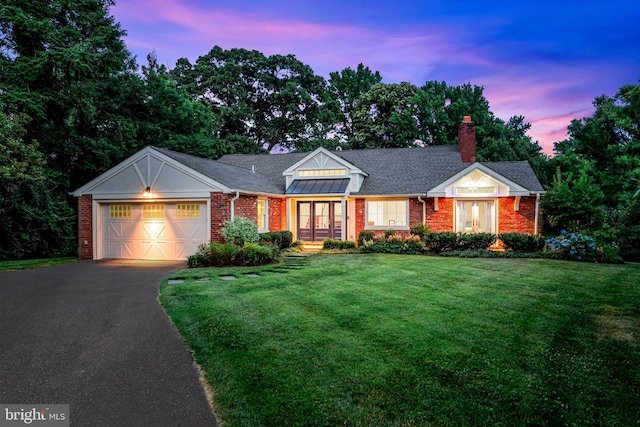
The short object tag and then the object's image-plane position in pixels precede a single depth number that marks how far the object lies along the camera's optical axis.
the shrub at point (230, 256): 12.77
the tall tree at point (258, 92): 36.25
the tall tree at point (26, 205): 15.22
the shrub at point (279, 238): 15.79
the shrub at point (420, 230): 16.64
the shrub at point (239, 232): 14.22
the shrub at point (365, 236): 17.42
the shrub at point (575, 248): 13.46
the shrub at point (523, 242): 14.98
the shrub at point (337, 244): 17.45
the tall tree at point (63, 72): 18.06
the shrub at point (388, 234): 17.06
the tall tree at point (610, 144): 24.70
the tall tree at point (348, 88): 38.94
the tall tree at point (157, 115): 22.70
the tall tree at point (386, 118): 34.00
